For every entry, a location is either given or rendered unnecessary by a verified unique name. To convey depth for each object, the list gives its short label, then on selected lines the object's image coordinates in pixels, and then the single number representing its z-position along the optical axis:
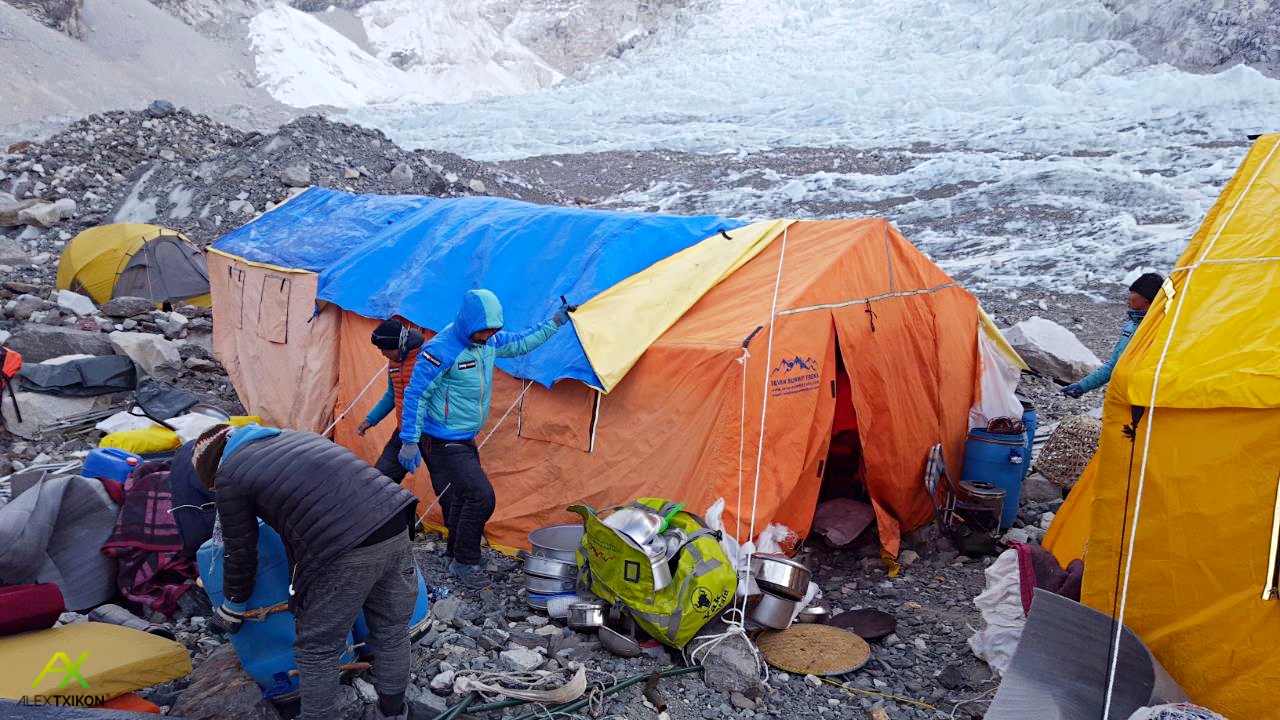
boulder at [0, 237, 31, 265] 14.83
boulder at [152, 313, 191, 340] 11.15
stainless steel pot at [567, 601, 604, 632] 4.93
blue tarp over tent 6.67
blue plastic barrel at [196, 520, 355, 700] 3.87
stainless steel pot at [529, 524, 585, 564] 5.70
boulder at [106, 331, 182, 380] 9.59
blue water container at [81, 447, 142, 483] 5.54
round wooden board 4.80
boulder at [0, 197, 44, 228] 16.70
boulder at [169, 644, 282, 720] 3.88
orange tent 5.46
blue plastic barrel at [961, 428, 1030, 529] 6.62
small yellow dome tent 12.59
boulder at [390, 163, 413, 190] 18.47
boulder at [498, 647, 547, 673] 4.68
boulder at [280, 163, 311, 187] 16.83
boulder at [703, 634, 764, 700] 4.55
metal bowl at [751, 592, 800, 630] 5.03
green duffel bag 4.71
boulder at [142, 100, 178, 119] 20.91
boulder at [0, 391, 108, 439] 8.29
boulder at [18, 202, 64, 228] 16.62
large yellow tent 3.50
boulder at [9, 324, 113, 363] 9.50
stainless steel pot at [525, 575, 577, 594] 5.34
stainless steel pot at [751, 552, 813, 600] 5.00
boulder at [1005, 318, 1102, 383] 10.16
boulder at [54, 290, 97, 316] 11.39
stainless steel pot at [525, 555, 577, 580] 5.34
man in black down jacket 3.53
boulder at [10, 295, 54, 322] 11.15
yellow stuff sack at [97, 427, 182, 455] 6.17
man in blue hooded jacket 5.35
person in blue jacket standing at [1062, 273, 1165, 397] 6.20
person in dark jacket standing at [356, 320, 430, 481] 5.83
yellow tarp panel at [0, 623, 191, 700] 3.72
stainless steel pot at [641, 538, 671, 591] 4.72
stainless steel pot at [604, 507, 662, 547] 4.77
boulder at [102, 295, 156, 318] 11.56
